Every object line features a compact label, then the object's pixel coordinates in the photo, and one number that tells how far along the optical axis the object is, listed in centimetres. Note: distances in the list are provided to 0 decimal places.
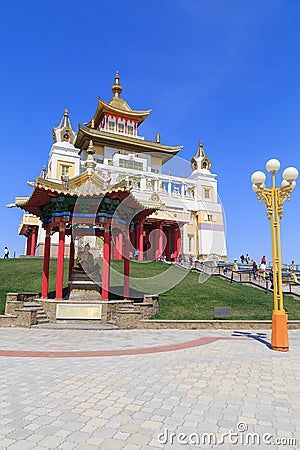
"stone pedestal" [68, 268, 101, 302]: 1528
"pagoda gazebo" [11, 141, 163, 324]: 1396
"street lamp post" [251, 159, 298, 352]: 978
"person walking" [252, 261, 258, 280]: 2568
